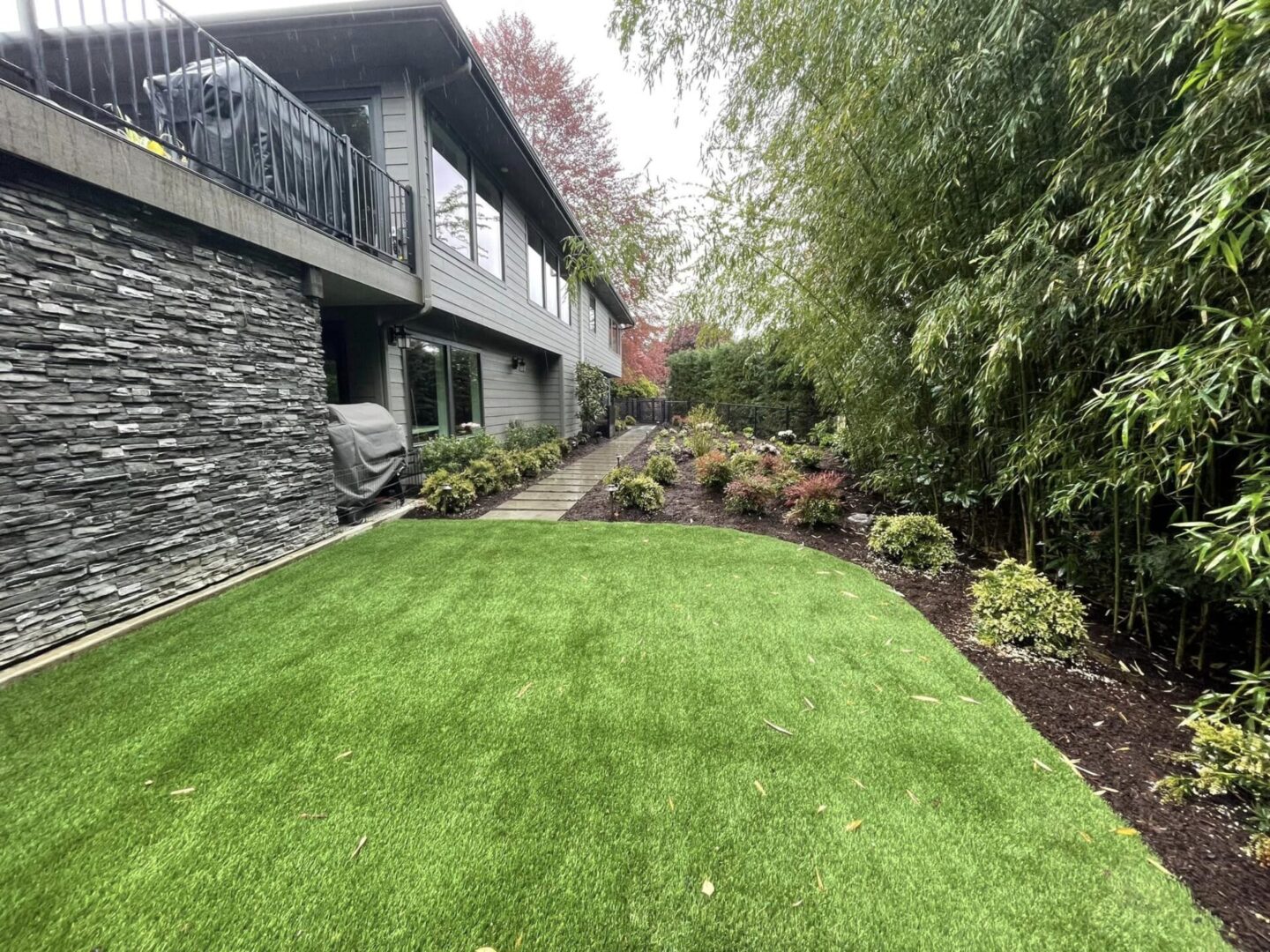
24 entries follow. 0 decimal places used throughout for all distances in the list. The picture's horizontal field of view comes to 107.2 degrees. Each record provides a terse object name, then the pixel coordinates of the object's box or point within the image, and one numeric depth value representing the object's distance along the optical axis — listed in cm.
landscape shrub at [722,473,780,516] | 502
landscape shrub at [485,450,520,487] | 621
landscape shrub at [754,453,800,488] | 544
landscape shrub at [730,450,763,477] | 612
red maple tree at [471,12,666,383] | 1330
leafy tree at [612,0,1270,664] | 149
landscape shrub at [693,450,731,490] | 581
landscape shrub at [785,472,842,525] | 454
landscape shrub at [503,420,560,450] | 801
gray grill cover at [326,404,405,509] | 420
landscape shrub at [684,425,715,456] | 791
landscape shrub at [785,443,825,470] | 693
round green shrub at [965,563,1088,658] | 241
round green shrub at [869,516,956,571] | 358
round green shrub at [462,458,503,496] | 566
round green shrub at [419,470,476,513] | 500
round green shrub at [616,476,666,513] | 527
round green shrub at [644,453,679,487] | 652
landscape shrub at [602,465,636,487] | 542
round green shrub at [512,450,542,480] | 698
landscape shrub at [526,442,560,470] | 773
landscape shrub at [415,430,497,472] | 564
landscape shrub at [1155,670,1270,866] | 145
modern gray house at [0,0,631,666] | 217
